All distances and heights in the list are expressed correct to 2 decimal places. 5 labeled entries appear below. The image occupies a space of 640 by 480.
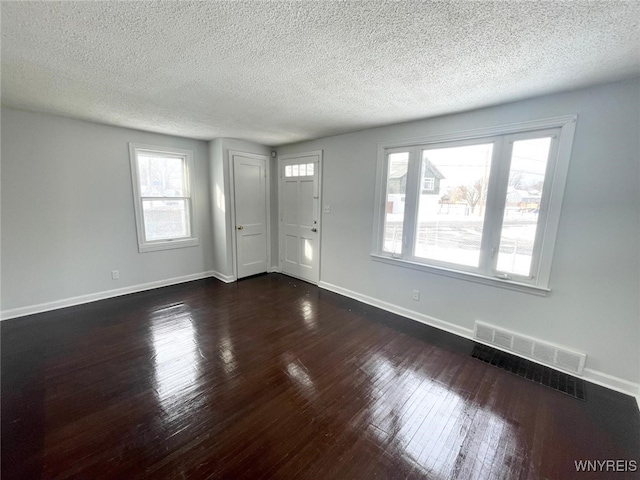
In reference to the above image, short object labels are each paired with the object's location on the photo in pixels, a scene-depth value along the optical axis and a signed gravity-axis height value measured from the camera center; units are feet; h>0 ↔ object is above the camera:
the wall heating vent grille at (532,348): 7.30 -4.46
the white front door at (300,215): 13.97 -1.04
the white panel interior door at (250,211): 14.48 -0.91
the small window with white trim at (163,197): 12.59 -0.15
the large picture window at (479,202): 7.47 -0.04
